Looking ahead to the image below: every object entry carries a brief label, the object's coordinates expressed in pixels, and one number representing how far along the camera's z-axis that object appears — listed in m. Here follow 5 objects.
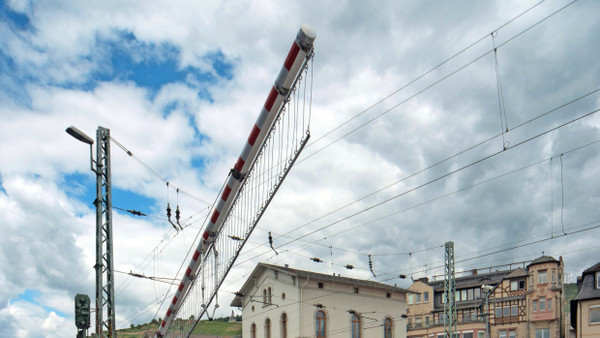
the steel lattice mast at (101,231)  16.44
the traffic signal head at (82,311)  13.99
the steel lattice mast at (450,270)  25.50
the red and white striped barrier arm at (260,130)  15.46
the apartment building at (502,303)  49.31
